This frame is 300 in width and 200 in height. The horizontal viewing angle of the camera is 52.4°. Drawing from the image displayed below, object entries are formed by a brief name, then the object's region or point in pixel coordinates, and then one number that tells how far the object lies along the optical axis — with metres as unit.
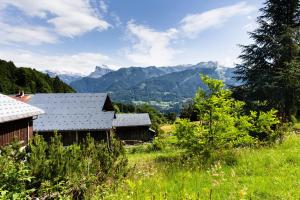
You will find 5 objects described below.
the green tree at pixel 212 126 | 11.43
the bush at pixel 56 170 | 5.81
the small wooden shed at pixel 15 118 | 16.41
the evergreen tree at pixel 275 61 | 27.42
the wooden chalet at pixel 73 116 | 33.12
